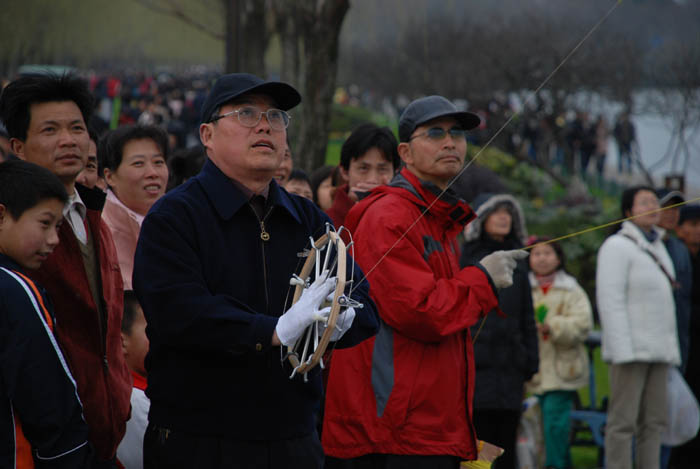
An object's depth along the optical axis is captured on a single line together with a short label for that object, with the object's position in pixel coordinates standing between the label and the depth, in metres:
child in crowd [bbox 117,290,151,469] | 8.80
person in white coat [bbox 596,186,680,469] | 14.62
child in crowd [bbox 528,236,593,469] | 15.66
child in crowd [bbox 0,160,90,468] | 5.84
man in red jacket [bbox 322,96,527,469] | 8.13
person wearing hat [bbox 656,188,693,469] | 15.94
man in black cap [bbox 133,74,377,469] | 5.88
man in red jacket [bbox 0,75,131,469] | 6.89
